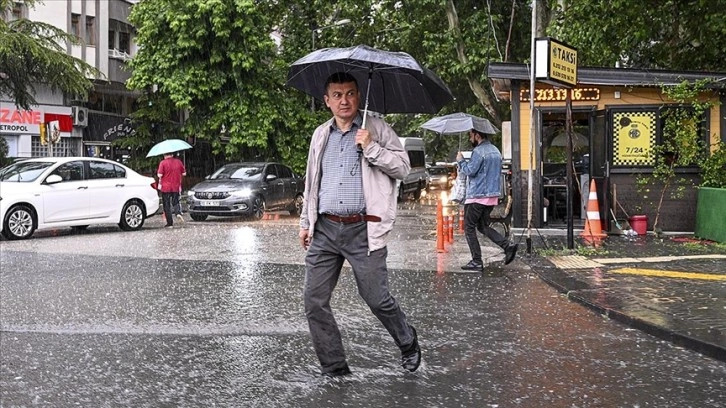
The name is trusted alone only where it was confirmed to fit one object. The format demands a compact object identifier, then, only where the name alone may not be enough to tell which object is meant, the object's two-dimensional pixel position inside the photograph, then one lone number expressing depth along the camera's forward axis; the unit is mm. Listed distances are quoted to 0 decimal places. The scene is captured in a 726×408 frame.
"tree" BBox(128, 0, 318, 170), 29688
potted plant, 14125
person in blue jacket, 10664
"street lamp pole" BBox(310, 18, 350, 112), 32594
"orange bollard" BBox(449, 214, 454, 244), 15406
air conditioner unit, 33875
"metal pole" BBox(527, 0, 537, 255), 12666
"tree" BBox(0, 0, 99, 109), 22531
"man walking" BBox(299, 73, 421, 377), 5383
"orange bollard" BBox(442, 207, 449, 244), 15532
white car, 16047
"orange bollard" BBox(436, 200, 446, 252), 13562
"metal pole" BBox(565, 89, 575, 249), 12703
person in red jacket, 20078
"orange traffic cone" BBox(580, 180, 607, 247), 15004
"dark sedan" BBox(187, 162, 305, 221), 22016
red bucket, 15820
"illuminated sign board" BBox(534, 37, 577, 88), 12180
